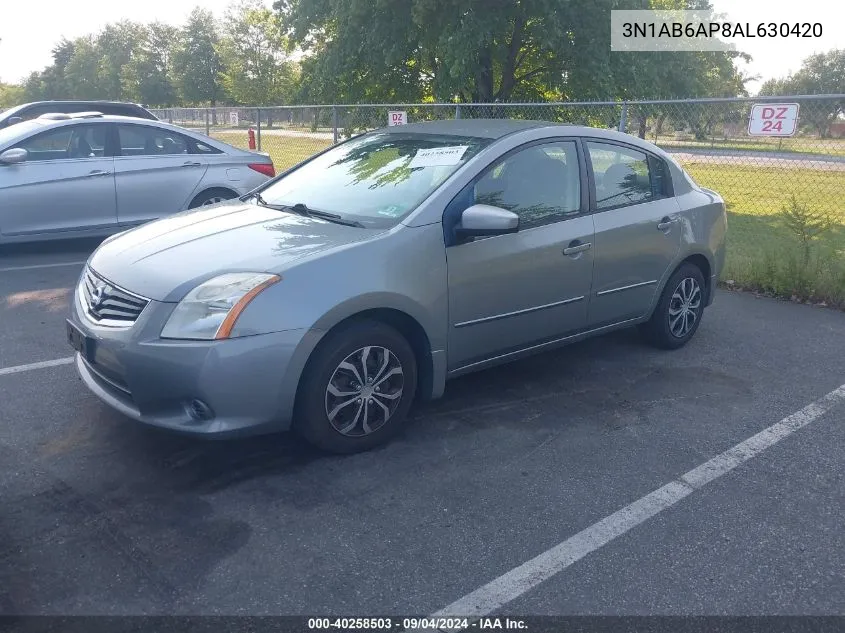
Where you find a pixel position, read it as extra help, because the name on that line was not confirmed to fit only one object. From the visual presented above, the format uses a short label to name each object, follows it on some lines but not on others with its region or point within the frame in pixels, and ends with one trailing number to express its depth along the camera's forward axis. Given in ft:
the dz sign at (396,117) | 36.78
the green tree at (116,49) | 237.04
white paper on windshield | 14.67
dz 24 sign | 23.99
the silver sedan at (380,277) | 11.34
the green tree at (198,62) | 196.85
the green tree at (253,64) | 167.43
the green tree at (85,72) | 247.70
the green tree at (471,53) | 46.44
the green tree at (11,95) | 237.78
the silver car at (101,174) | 25.96
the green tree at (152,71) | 217.15
